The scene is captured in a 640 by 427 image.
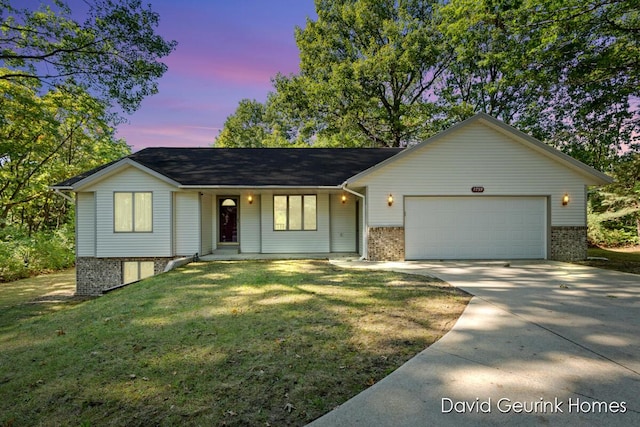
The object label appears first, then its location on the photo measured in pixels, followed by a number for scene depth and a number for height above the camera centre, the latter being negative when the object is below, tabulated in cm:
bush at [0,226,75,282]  1423 -171
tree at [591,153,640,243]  1550 +69
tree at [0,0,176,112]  959 +552
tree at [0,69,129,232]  1145 +392
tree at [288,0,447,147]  2091 +1036
